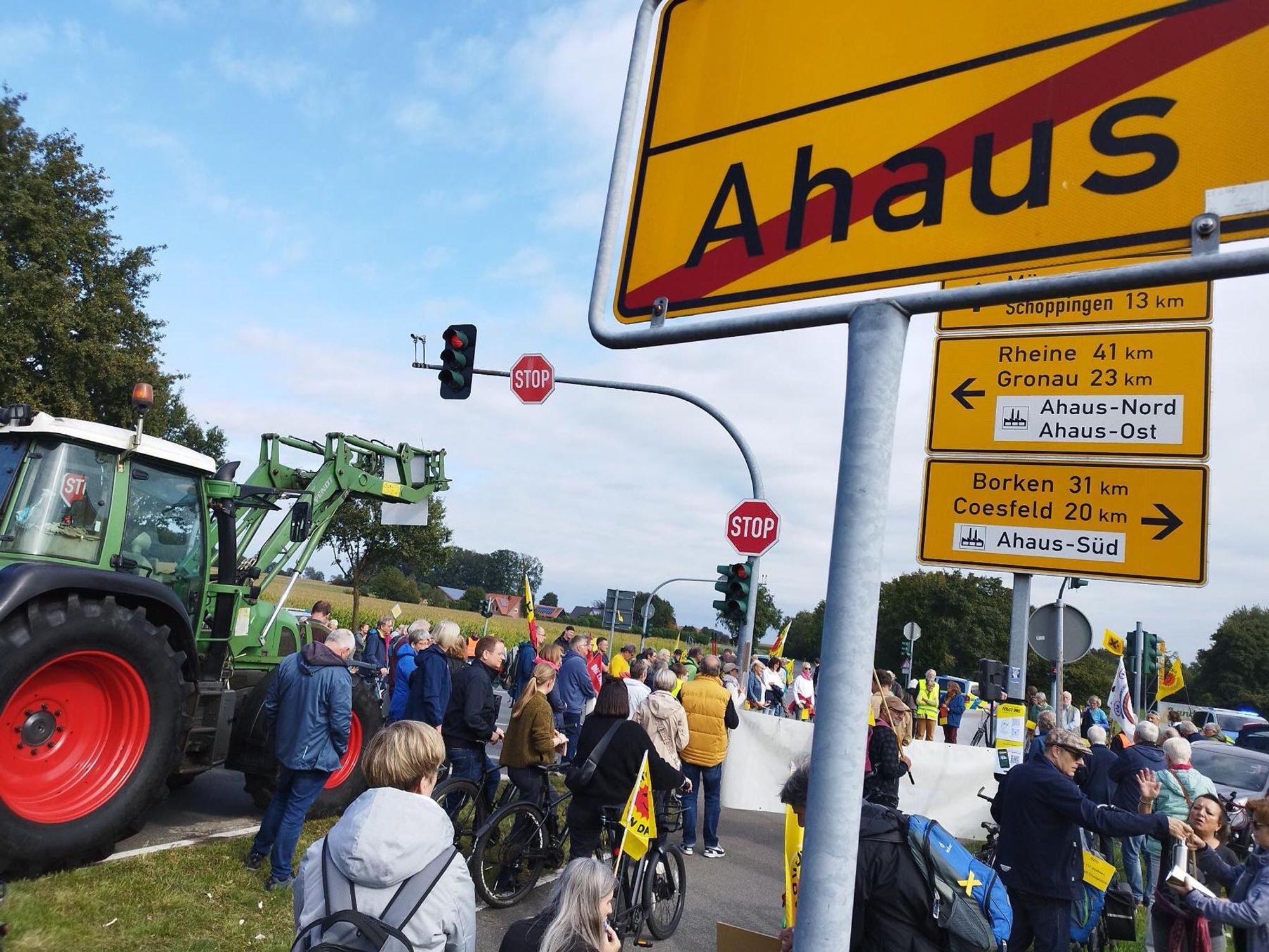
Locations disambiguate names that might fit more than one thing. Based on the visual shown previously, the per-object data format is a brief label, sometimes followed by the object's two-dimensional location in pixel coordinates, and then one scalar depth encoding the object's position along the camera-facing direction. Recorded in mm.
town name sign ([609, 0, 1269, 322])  1197
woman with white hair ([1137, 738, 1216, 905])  7758
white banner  10359
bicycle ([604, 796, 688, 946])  5824
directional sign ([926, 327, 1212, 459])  4953
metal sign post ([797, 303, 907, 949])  1241
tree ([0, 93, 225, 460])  20094
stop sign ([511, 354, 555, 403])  11680
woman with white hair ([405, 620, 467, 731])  7559
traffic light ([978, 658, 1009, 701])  10484
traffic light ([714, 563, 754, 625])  12586
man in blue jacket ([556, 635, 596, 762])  11461
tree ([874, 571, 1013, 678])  65688
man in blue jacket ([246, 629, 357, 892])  6012
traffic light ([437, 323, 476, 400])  11359
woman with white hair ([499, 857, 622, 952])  2713
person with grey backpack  2721
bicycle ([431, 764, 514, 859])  6504
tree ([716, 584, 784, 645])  72688
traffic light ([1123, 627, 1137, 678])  18516
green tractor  5500
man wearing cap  4934
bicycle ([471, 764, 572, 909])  6188
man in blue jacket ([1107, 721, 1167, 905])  7863
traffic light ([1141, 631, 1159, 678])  16891
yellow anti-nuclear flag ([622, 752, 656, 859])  5398
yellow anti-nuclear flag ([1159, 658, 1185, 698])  18922
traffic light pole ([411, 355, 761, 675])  12133
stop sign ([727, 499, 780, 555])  11742
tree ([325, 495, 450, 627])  30719
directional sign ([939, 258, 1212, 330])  5027
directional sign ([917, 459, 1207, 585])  4820
